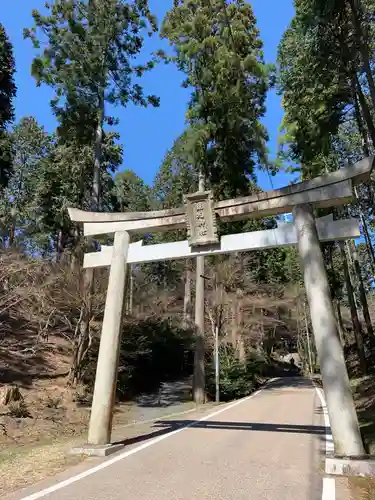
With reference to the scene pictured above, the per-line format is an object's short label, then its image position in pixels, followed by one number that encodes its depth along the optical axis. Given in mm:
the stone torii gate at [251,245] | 5727
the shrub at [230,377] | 17500
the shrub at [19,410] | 10220
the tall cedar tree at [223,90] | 17266
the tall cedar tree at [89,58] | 15406
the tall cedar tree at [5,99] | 19594
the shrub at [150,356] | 15070
